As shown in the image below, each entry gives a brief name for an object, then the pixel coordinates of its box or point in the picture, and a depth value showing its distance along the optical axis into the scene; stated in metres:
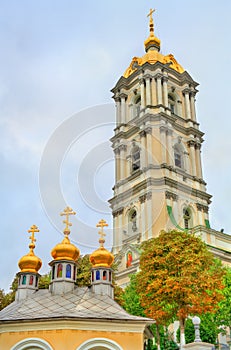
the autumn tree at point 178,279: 22.52
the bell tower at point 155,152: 41.03
